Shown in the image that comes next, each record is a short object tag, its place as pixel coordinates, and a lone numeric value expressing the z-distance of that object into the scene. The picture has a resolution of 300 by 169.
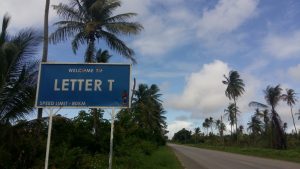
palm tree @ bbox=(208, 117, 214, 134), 82.65
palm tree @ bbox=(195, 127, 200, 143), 89.41
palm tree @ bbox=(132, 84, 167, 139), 29.26
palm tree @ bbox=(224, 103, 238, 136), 50.58
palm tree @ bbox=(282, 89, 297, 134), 40.37
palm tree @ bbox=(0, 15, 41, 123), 6.53
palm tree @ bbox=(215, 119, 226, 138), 71.07
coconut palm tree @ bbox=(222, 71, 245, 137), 38.86
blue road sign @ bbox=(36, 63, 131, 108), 4.37
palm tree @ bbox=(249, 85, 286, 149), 29.42
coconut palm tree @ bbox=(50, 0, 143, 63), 11.20
